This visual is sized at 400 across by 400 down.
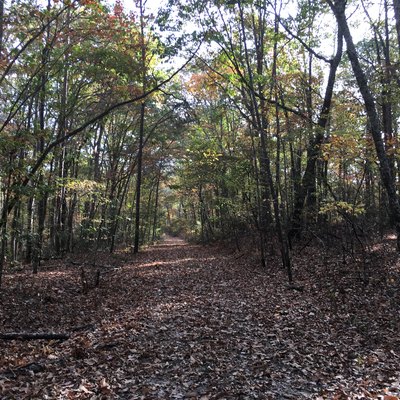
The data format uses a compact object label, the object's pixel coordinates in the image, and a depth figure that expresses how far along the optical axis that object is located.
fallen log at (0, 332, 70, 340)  6.43
